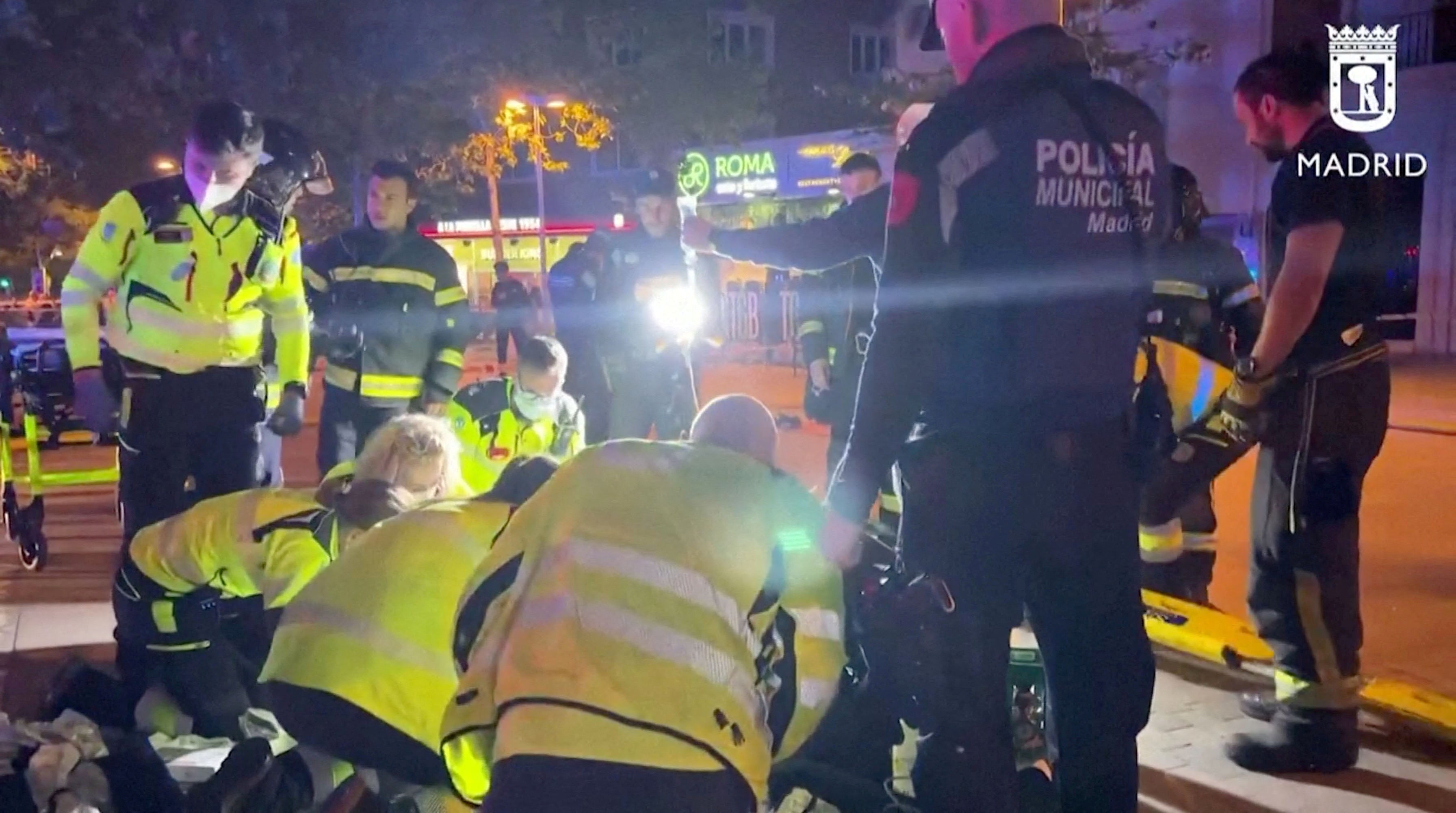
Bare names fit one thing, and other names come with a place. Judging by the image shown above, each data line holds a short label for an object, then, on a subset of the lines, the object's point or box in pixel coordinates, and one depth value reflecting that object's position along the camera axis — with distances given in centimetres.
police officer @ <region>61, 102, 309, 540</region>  434
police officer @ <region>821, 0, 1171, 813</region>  223
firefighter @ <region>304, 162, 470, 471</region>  546
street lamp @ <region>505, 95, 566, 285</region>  2248
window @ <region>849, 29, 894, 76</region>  3253
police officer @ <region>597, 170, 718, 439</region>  652
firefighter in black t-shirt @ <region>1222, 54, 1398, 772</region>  349
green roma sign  2262
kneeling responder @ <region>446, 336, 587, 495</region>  498
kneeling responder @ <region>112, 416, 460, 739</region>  309
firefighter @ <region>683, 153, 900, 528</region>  312
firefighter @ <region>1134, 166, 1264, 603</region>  423
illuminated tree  2439
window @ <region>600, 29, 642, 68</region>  2397
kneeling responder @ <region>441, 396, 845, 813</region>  178
